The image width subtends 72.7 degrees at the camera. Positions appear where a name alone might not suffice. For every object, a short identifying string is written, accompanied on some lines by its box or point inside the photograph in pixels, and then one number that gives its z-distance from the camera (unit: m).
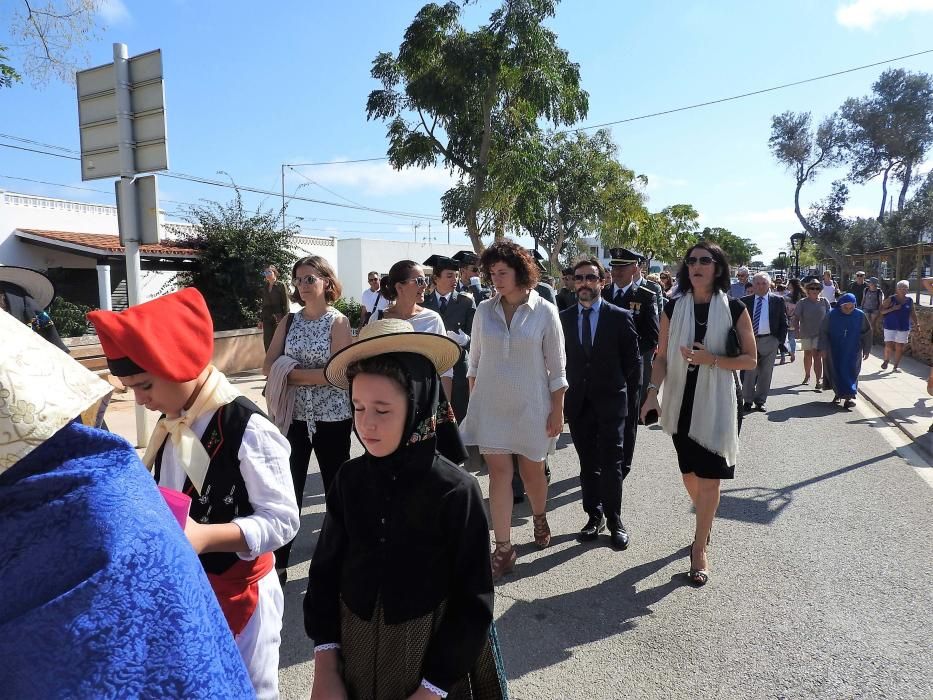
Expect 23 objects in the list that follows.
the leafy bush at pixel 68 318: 13.04
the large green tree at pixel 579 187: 27.20
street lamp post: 22.63
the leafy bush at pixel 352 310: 17.05
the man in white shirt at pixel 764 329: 9.10
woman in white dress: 3.91
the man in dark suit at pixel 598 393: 4.38
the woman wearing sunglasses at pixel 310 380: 3.69
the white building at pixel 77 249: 18.55
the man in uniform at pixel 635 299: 6.10
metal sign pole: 5.52
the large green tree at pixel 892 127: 38.56
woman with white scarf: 3.81
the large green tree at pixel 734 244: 86.19
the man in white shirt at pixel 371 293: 12.38
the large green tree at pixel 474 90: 15.95
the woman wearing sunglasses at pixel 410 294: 4.43
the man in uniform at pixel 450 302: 6.01
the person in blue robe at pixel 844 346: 9.21
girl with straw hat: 1.67
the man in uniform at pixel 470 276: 8.47
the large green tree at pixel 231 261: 14.33
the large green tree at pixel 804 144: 39.97
